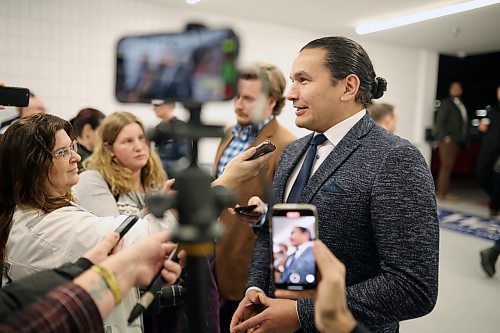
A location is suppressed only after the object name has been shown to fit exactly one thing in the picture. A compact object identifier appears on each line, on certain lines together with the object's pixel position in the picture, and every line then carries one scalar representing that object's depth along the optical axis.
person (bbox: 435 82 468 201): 6.78
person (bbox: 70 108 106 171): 2.94
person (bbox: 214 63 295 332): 1.86
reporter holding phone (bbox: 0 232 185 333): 0.65
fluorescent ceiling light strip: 5.13
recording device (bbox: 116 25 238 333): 0.54
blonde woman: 1.89
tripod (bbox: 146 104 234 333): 0.53
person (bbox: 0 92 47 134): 2.75
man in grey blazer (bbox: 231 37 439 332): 1.03
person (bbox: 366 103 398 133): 3.27
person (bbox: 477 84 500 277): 5.49
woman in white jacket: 1.12
